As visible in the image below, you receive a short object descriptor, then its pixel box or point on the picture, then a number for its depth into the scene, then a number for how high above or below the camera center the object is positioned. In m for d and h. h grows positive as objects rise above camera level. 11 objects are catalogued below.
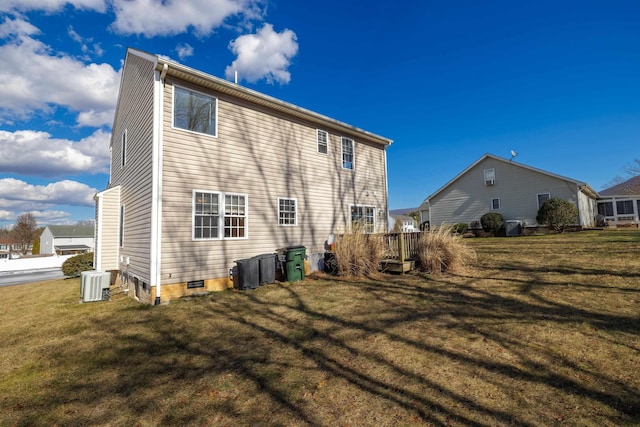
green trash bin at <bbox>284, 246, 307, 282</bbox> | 9.52 -0.94
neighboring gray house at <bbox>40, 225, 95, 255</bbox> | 50.09 +0.04
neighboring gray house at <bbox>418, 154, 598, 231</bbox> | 19.84 +2.42
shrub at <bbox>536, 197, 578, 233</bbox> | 17.97 +0.76
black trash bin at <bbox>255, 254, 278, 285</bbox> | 8.98 -1.03
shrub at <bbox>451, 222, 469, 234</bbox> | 22.12 +0.12
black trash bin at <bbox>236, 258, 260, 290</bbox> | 8.56 -1.11
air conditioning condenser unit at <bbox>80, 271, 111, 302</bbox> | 8.67 -1.36
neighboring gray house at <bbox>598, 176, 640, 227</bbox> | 23.80 +1.51
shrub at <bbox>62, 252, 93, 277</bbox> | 15.12 -1.31
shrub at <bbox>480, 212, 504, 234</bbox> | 20.66 +0.42
